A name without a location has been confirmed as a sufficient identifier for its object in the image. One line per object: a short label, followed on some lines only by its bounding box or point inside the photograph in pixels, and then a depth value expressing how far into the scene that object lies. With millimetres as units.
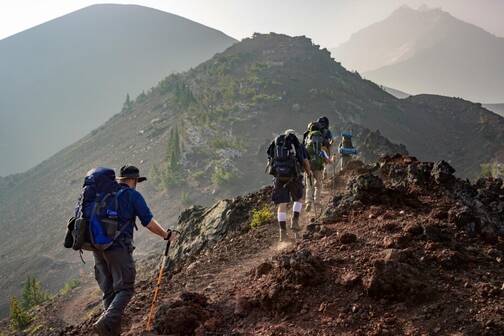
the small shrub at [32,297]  27297
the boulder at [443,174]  7430
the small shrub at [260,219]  10719
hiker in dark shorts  8523
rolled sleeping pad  14034
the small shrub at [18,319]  20609
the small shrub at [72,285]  27989
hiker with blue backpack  5113
